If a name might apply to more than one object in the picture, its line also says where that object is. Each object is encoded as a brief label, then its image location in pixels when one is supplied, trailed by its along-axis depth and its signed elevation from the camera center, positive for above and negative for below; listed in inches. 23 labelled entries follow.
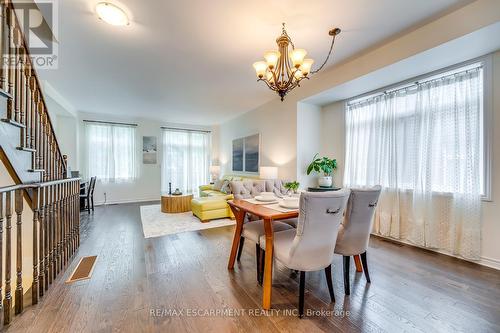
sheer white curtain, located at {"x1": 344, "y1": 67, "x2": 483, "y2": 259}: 99.7 +4.0
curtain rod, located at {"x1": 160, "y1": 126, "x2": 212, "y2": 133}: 270.9 +52.3
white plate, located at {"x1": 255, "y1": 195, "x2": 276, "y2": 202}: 91.2 -14.5
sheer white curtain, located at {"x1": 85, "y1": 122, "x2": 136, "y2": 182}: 231.3 +18.5
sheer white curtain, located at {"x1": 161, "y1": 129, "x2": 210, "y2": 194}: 273.7 +10.0
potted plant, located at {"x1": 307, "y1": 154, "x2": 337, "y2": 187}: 158.1 -1.0
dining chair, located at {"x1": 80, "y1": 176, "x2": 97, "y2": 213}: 192.5 -26.5
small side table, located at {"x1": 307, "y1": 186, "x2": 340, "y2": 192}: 153.0 -16.6
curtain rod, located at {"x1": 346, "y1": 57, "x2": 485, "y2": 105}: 99.9 +50.3
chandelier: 81.0 +42.4
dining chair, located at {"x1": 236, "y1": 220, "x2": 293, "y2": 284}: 81.0 -26.8
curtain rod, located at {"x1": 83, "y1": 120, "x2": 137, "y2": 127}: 228.5 +51.7
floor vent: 83.0 -45.0
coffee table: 192.7 -35.1
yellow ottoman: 166.1 -34.6
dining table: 67.0 -20.1
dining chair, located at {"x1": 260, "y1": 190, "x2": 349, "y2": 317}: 59.5 -20.3
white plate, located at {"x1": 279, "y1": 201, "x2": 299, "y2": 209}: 76.4 -14.7
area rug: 142.0 -44.3
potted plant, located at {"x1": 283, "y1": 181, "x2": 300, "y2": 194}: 105.0 -9.9
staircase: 60.5 -0.5
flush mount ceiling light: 77.6 +61.1
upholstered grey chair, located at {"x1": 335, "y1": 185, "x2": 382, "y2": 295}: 73.3 -21.3
